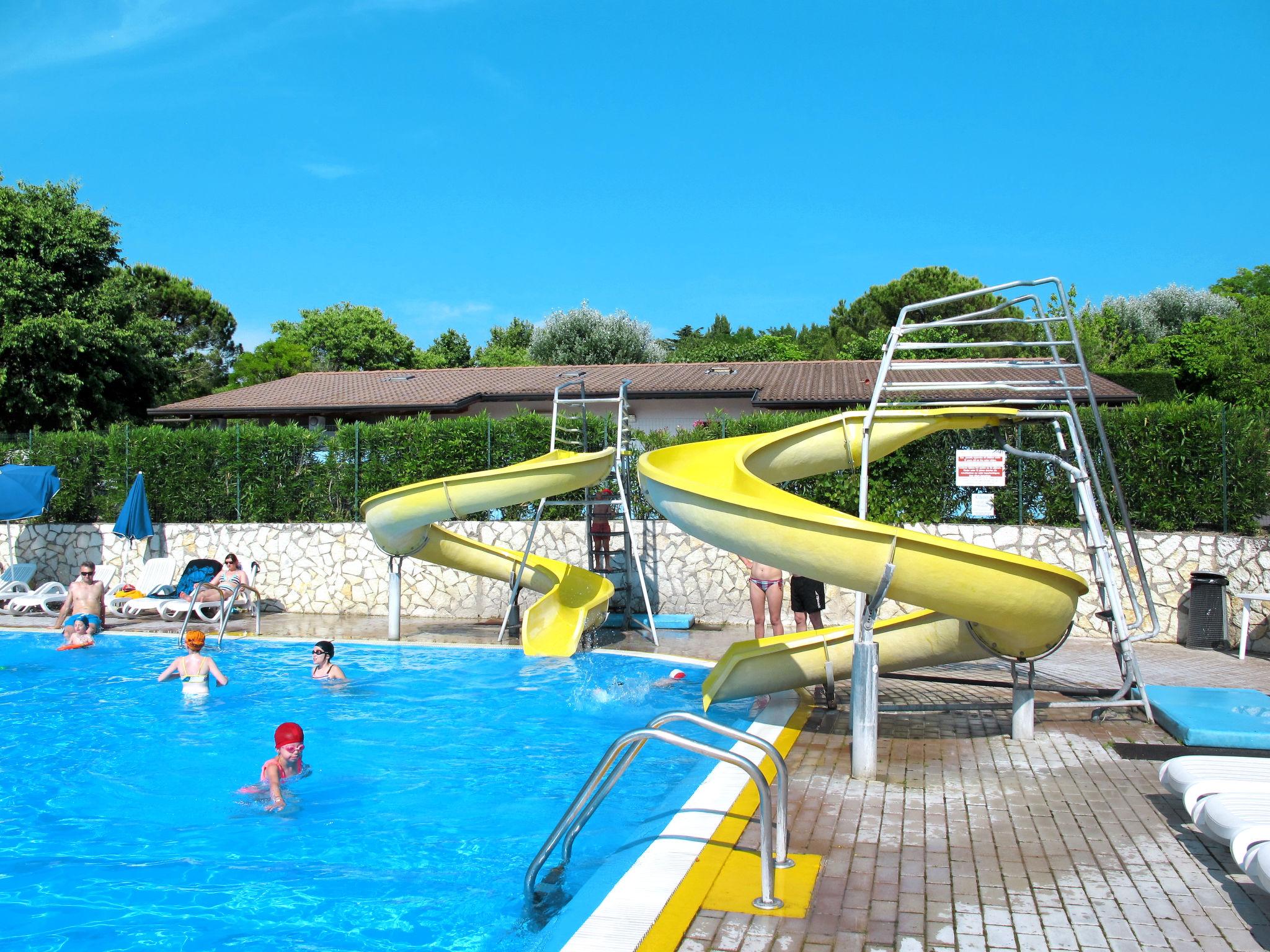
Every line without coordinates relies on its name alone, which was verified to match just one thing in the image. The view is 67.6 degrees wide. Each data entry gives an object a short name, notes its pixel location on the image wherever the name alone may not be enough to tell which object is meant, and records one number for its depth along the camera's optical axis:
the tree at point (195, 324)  58.62
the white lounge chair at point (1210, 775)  5.02
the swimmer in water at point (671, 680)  10.80
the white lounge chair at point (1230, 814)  4.48
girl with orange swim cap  11.14
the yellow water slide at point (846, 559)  6.38
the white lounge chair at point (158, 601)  15.74
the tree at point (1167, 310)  43.47
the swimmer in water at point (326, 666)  11.33
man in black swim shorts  11.39
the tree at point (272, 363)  58.84
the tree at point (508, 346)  60.03
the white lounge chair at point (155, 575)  16.98
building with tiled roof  26.97
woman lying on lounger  15.30
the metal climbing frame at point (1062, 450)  6.89
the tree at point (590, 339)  47.62
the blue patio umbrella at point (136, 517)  17.02
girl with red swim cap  7.91
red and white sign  14.43
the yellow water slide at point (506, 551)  11.61
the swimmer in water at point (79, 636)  13.60
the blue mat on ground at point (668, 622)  14.55
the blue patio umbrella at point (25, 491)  16.56
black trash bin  12.49
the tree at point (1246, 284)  47.16
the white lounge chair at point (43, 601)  16.28
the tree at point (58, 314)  25.86
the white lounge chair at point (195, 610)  15.31
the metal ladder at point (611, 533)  13.45
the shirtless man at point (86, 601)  14.56
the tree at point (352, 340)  62.44
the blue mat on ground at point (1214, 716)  6.41
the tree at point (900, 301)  44.25
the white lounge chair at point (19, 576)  17.20
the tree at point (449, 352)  63.44
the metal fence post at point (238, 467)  17.92
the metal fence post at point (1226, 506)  13.21
